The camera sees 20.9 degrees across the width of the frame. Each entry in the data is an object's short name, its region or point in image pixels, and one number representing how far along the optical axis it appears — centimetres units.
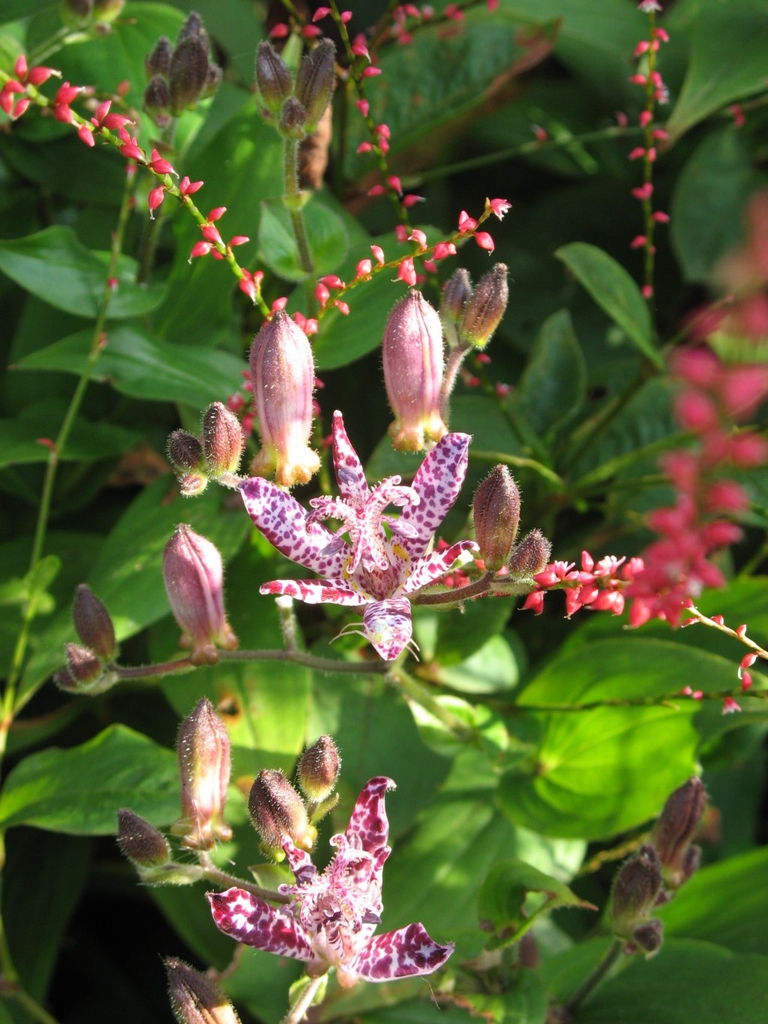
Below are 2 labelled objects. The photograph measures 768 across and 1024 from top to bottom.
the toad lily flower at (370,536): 32
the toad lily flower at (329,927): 31
